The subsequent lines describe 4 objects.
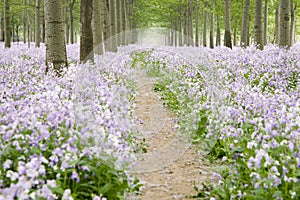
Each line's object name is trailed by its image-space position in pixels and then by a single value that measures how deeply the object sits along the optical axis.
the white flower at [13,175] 6.26
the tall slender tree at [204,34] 70.53
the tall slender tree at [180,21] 87.96
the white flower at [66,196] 6.52
